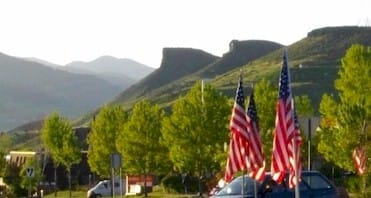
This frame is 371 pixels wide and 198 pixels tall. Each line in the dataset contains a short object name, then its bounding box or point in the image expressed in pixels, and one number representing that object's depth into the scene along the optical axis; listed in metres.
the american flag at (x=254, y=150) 22.36
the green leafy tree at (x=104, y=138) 67.75
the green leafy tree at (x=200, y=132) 54.62
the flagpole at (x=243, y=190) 25.23
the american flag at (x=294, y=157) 18.23
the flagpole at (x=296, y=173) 17.67
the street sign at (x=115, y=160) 35.21
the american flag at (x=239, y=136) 22.89
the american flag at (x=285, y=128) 18.47
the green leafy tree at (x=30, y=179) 64.02
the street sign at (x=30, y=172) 48.39
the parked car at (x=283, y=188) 25.55
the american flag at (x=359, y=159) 43.20
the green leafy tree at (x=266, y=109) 52.16
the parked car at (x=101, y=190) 66.44
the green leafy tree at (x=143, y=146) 61.88
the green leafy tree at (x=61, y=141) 74.25
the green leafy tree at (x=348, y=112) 49.00
